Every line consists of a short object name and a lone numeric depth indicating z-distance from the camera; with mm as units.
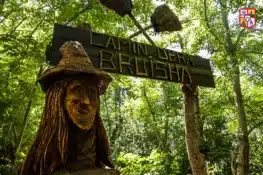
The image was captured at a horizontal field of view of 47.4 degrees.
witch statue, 1819
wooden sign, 3434
